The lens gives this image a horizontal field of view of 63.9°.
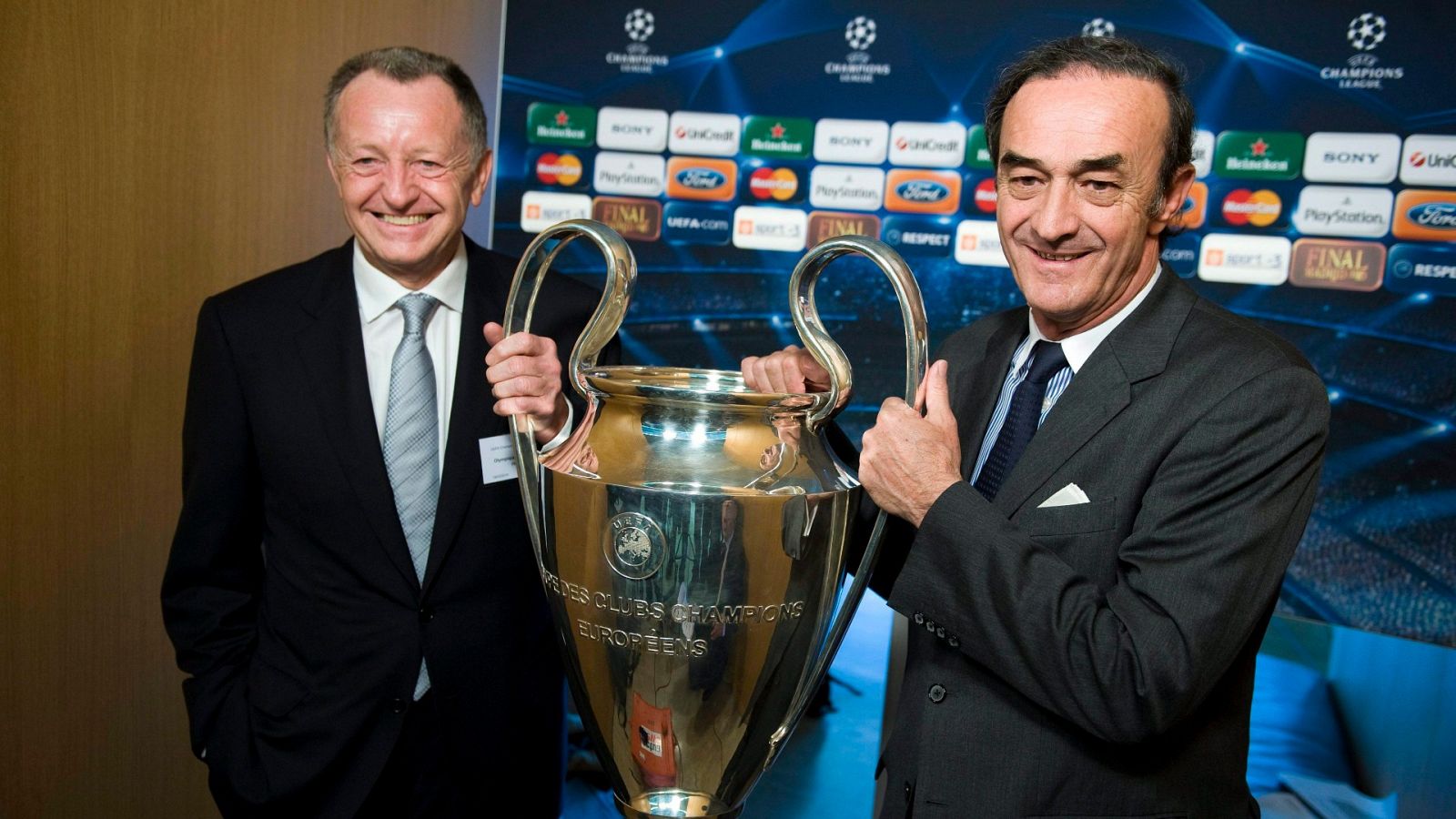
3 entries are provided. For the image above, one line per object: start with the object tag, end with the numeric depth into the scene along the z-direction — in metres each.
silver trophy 1.02
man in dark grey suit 1.16
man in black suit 1.60
